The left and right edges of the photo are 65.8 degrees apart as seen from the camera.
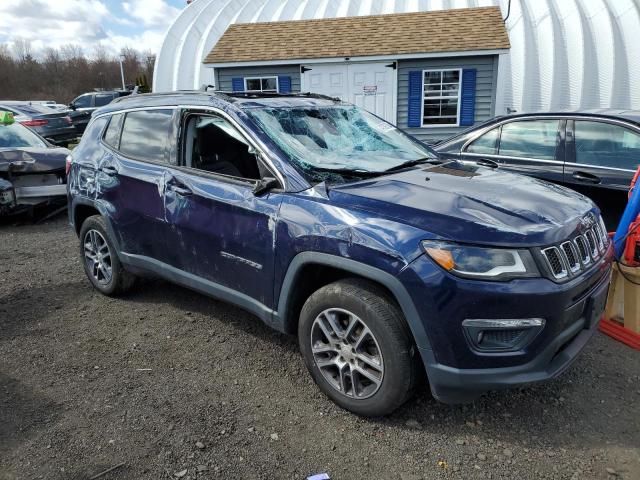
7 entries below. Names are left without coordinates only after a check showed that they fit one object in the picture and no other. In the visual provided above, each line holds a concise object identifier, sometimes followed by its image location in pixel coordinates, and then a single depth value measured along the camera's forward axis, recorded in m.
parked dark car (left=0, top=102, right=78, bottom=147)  15.58
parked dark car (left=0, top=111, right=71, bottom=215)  7.12
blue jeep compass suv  2.36
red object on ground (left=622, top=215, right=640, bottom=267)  3.72
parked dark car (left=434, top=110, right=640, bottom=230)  4.70
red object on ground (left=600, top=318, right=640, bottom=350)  3.58
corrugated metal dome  15.02
